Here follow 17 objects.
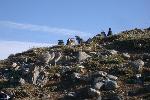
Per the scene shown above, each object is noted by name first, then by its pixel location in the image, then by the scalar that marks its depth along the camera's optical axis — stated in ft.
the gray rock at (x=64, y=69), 86.18
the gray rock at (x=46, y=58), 94.75
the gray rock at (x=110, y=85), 74.48
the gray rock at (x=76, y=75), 81.53
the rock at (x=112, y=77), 78.87
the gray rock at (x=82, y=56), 94.80
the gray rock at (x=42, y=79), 81.77
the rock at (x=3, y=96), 72.58
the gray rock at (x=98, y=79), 76.82
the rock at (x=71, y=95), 73.12
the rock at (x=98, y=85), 74.59
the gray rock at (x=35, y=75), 82.48
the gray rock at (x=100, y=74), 80.11
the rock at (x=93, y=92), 71.93
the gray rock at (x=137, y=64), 83.28
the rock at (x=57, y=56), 95.11
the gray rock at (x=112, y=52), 97.25
